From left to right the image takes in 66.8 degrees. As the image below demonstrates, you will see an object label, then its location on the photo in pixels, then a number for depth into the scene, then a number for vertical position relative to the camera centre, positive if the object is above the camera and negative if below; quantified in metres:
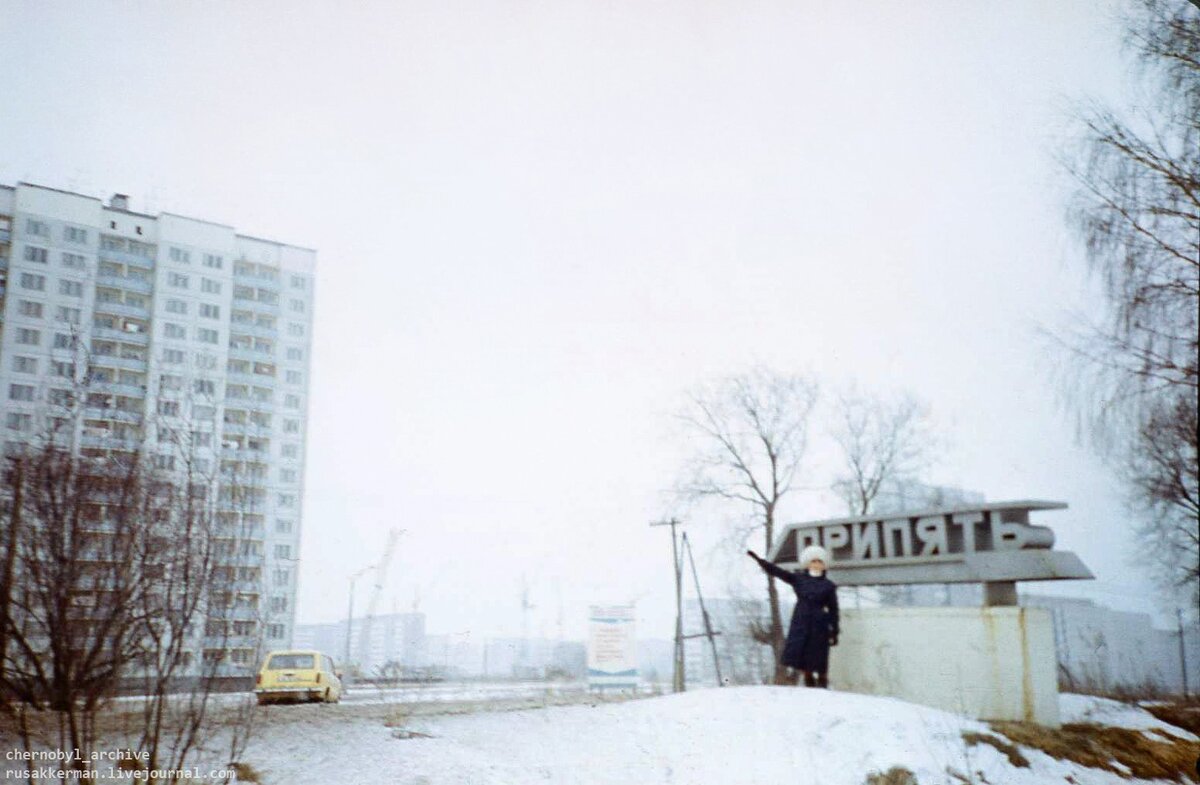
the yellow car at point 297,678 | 16.72 -2.23
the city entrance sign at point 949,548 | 10.29 +0.11
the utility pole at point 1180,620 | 38.20 -2.68
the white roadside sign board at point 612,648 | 22.45 -2.26
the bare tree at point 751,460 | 25.52 +2.71
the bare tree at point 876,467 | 29.20 +2.91
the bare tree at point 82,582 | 5.69 -0.16
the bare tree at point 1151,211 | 9.35 +3.63
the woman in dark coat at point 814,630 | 10.74 -0.86
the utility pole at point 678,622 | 23.30 -1.74
